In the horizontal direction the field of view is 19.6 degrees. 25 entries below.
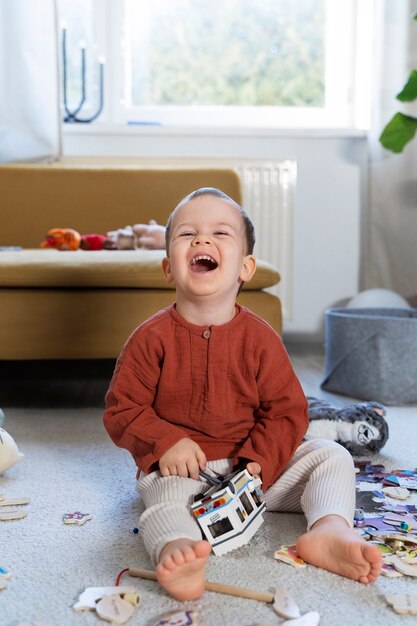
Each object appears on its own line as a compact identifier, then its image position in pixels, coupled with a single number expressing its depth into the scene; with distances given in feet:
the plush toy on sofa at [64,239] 9.15
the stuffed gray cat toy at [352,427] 6.96
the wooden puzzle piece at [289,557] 5.28
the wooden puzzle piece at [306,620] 4.77
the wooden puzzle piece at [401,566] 5.20
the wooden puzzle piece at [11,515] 5.84
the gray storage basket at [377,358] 8.89
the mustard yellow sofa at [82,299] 7.94
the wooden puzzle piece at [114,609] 4.79
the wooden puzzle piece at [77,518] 5.80
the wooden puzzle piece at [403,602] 4.89
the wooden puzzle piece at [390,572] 5.19
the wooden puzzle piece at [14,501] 6.05
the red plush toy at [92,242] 9.20
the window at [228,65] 12.95
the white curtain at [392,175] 11.88
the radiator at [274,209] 12.11
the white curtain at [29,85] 11.42
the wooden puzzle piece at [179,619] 4.73
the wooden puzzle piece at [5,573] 5.16
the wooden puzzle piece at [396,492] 6.14
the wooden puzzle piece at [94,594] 4.90
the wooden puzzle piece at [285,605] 4.84
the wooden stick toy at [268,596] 4.85
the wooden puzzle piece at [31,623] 4.73
